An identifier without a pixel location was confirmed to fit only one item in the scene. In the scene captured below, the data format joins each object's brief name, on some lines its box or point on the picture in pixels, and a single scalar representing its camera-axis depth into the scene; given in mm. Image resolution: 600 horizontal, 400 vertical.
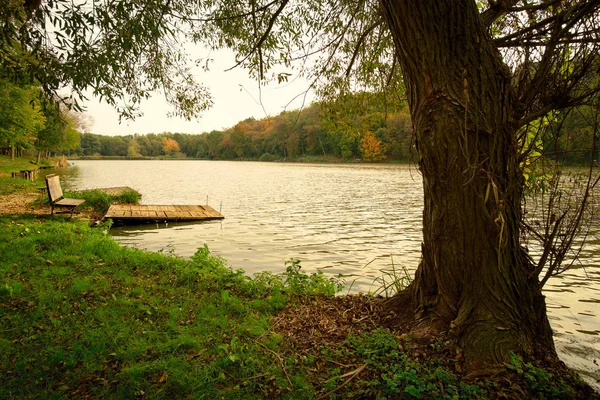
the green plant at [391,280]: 5701
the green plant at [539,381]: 2572
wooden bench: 10031
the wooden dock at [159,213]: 11930
